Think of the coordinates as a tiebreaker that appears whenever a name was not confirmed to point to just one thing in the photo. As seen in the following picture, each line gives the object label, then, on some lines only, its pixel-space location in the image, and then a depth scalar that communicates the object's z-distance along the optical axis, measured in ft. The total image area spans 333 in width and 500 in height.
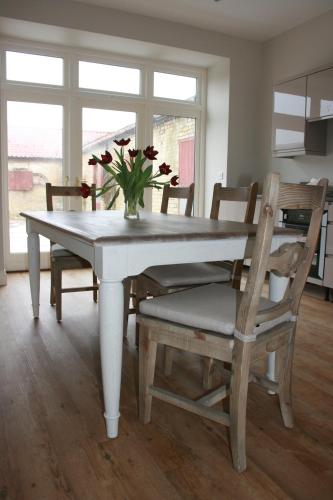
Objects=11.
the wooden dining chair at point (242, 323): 4.31
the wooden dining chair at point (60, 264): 9.53
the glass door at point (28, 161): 15.52
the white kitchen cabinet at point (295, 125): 13.79
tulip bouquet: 7.52
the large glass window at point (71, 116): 15.42
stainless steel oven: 12.30
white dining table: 4.83
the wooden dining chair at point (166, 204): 8.39
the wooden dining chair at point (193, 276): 6.91
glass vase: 7.78
